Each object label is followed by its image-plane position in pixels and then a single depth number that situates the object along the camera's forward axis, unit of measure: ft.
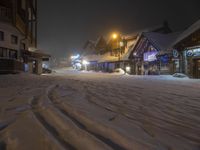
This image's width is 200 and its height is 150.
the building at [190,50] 50.20
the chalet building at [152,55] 66.08
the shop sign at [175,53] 57.45
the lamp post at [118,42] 93.79
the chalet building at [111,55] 94.32
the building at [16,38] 48.53
